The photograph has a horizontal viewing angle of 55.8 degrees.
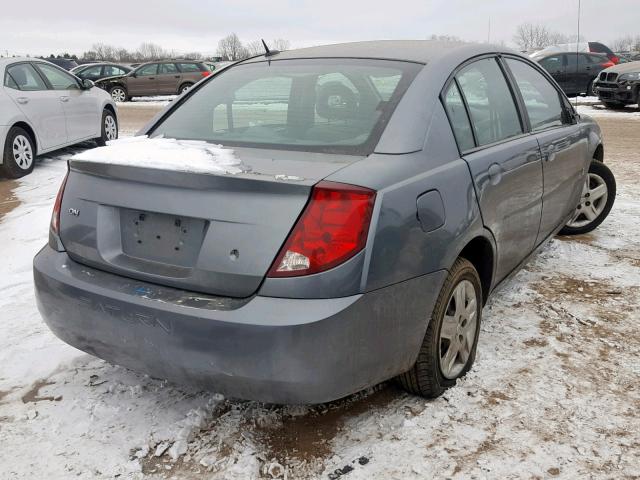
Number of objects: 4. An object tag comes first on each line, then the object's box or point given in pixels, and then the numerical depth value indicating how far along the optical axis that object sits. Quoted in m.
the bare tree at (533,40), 35.59
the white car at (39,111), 7.79
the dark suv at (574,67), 18.52
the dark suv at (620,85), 15.21
